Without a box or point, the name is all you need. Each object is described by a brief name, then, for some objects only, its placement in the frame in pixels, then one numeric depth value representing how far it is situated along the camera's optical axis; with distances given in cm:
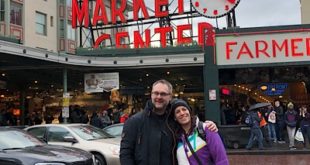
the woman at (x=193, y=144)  299
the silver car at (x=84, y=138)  915
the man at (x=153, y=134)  307
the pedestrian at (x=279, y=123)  1532
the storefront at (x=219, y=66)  1569
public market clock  1874
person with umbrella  1324
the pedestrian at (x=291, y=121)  1366
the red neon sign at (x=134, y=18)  2073
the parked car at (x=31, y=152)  605
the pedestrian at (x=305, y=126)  1338
